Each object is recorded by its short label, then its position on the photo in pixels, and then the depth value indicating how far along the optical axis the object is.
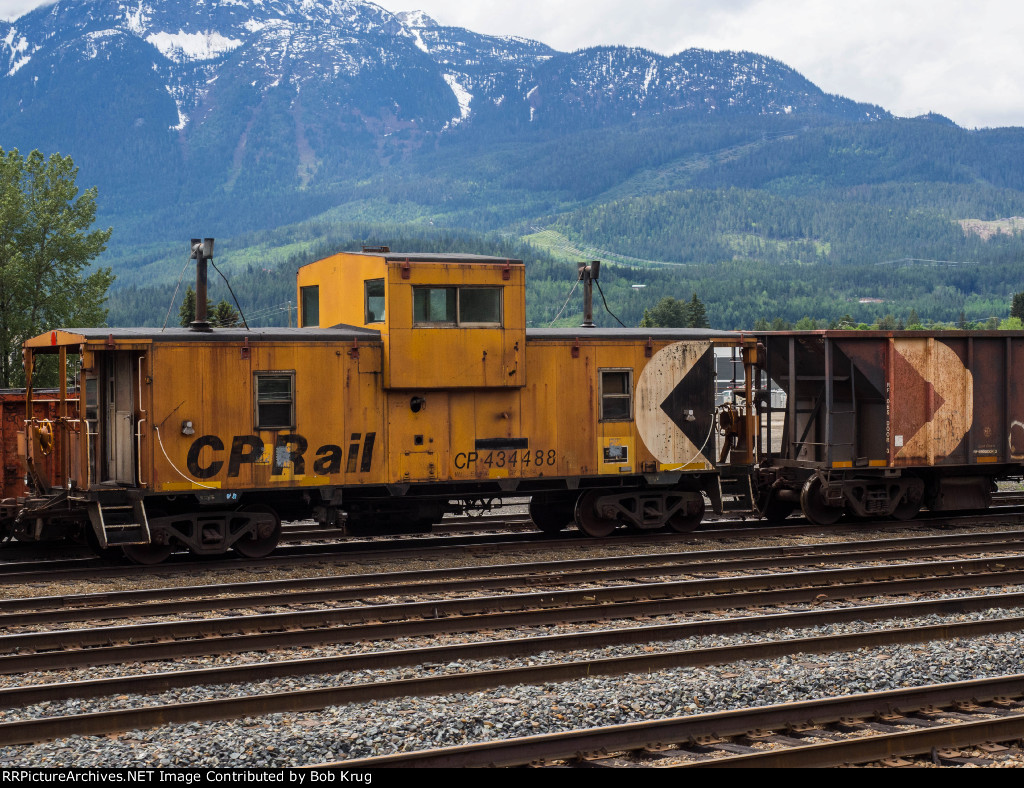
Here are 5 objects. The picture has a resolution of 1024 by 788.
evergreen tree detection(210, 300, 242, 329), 61.41
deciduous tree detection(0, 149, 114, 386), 44.28
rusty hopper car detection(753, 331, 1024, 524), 20.77
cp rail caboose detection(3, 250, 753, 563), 16.61
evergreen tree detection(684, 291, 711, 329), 124.69
